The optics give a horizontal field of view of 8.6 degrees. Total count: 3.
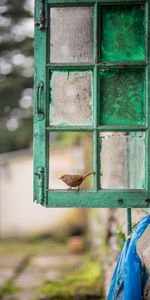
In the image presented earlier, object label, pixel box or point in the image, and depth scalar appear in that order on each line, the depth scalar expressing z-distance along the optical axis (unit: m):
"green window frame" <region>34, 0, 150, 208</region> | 5.78
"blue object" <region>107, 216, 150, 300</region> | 5.12
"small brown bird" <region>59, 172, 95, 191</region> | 5.95
